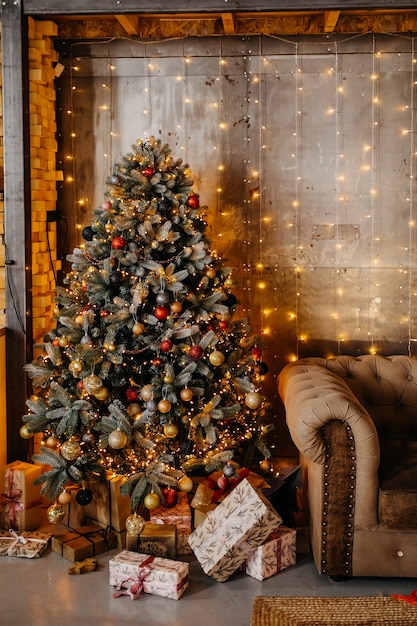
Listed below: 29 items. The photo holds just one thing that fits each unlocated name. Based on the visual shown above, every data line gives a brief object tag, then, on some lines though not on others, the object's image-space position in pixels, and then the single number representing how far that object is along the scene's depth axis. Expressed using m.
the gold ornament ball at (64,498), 3.41
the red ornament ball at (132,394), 3.42
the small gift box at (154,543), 3.17
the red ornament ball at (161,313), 3.37
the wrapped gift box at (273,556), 3.06
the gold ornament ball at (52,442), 3.48
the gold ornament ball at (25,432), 3.47
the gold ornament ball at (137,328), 3.34
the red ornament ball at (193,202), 3.58
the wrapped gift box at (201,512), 3.39
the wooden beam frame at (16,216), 3.73
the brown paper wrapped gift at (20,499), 3.54
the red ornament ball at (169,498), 3.38
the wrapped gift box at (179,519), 3.34
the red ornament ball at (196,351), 3.35
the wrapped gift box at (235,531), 2.99
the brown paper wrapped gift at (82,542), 3.25
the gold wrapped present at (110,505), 3.39
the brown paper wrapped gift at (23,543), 3.29
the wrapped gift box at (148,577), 2.92
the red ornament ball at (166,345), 3.33
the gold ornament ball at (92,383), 3.29
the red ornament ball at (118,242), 3.39
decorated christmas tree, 3.35
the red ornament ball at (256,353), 3.71
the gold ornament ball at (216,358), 3.39
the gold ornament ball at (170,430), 3.35
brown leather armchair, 2.95
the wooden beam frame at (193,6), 3.66
